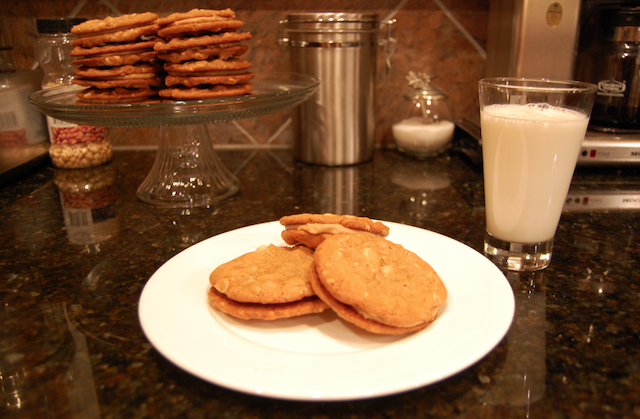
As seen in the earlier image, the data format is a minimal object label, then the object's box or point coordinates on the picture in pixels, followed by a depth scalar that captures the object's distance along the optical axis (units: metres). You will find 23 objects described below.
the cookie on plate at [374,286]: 0.48
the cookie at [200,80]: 0.88
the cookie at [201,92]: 0.89
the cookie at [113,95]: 0.90
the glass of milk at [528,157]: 0.62
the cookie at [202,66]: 0.87
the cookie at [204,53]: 0.88
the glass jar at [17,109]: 1.13
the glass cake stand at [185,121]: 0.82
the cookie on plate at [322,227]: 0.61
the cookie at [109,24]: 0.86
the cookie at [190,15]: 0.88
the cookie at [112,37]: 0.86
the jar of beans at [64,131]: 1.17
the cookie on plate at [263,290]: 0.51
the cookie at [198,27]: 0.86
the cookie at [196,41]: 0.86
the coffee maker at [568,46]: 1.06
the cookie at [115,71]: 0.87
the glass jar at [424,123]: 1.28
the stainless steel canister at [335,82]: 1.15
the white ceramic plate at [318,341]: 0.42
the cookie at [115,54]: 0.87
